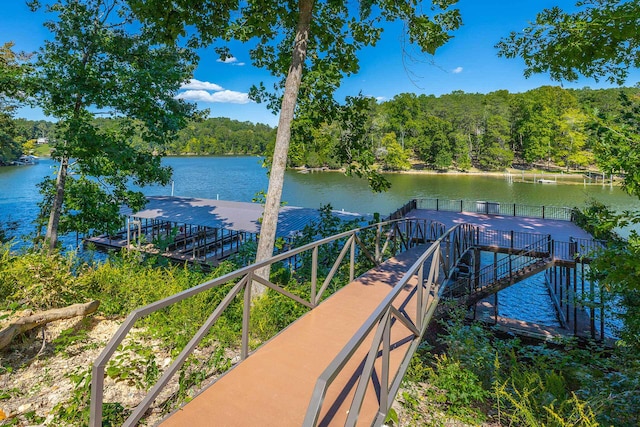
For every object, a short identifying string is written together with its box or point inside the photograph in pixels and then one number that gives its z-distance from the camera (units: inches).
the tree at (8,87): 319.9
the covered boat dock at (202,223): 560.4
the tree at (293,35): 240.2
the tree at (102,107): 343.3
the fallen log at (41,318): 134.6
